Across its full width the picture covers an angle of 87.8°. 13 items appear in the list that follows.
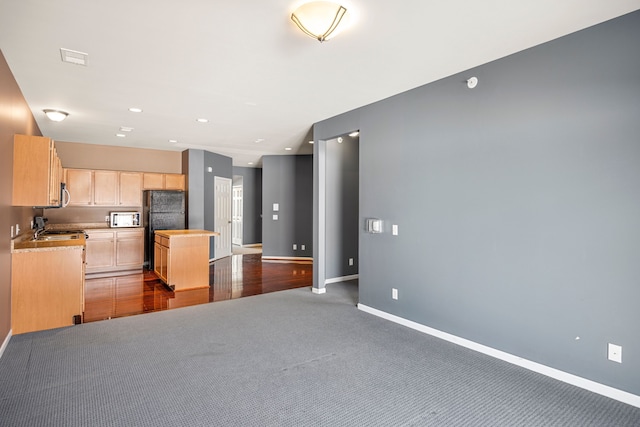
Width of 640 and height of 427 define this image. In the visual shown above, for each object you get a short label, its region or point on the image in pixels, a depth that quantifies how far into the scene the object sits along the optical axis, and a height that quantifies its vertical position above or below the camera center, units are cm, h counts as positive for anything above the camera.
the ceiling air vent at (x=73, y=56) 280 +136
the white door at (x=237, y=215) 1105 -9
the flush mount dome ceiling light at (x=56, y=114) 448 +135
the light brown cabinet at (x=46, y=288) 339 -80
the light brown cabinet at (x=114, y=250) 642 -74
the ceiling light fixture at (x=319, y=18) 209 +126
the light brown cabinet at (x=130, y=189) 688 +50
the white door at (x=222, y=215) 829 -7
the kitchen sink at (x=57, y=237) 451 -34
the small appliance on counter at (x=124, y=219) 676 -13
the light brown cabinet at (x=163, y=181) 712 +70
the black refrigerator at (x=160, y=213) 681 -1
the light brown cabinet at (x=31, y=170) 341 +45
